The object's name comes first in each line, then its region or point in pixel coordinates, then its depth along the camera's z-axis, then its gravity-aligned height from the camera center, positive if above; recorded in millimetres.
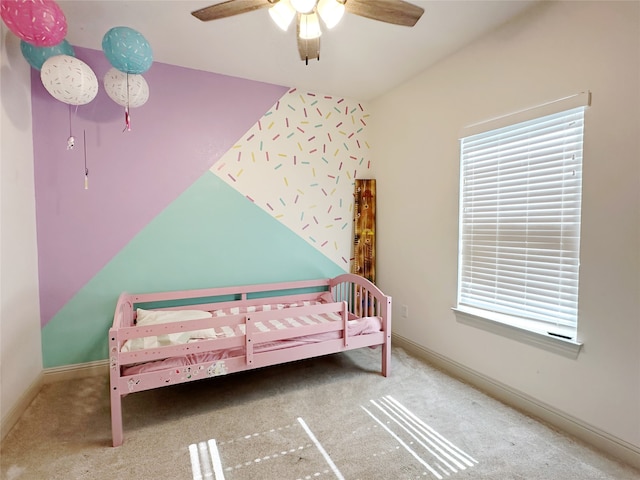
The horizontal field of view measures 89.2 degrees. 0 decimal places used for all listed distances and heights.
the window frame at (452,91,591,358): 1820 -646
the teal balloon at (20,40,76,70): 1951 +1029
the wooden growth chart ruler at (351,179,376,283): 3420 -75
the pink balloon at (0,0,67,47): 1573 +1013
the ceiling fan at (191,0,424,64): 1464 +988
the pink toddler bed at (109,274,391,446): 1816 -754
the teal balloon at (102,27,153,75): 1910 +1039
